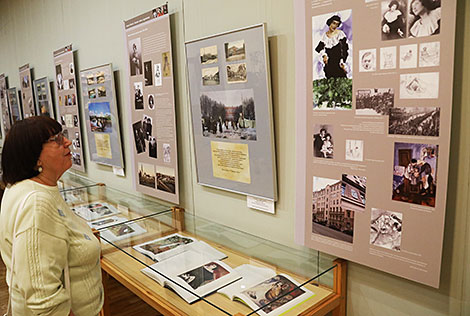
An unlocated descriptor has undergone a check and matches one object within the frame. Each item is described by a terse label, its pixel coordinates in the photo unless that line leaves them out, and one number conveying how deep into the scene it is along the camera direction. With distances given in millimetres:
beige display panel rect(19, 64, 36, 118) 5899
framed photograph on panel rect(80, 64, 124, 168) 3701
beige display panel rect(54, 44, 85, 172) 4484
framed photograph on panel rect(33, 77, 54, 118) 5254
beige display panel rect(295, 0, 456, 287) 1498
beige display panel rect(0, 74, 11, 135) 7281
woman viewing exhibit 1531
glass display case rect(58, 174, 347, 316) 1812
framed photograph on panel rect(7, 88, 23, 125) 6746
